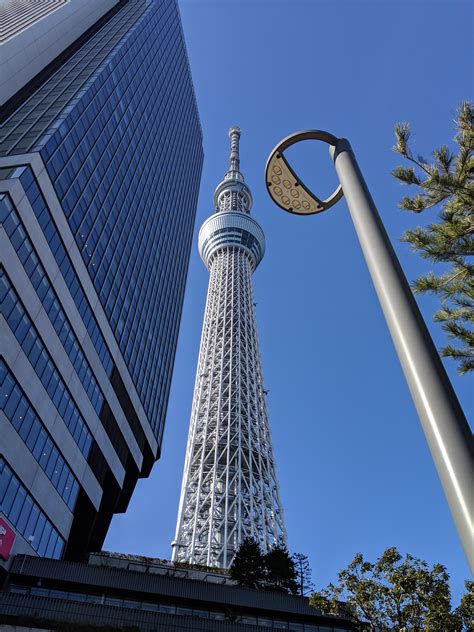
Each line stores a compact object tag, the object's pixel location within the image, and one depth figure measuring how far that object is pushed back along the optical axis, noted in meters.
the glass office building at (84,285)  32.91
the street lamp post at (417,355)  3.53
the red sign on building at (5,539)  29.30
